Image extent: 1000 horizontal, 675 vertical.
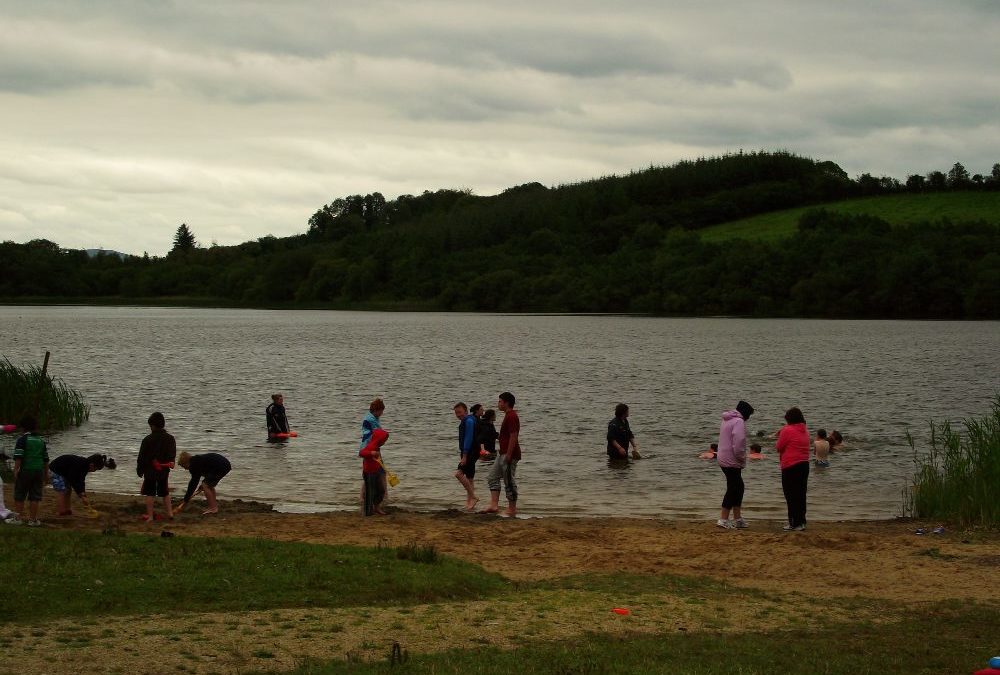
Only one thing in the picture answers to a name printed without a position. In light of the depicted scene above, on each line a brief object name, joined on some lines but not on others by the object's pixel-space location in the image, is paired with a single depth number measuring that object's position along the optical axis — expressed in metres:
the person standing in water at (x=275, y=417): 32.56
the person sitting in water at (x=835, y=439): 30.63
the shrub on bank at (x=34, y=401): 32.34
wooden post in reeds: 28.41
